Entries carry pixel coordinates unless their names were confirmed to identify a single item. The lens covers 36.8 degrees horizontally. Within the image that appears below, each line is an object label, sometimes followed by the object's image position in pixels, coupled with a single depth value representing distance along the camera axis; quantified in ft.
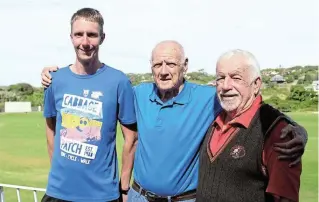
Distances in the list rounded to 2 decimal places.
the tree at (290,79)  235.61
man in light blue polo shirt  9.64
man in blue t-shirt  9.98
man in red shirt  7.27
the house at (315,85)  207.82
